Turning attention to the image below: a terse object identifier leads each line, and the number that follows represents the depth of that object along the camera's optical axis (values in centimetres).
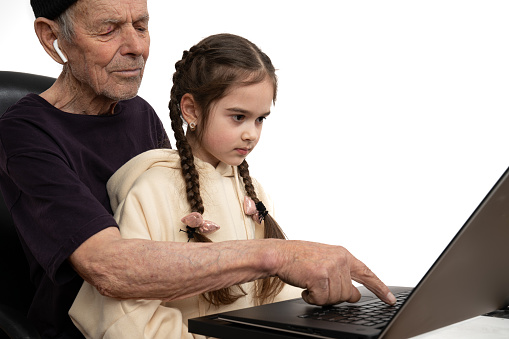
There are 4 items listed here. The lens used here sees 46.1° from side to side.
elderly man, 110
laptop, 75
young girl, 125
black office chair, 155
